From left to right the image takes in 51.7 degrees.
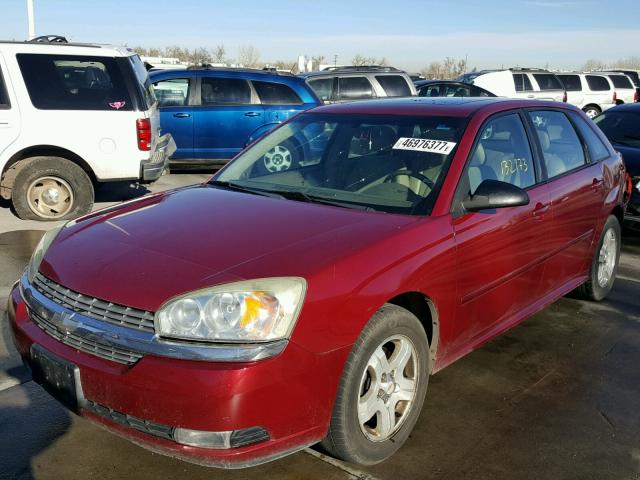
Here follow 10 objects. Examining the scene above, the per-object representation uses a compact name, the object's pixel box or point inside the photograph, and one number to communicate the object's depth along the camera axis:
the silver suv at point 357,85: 13.57
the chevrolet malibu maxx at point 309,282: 2.49
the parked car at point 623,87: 23.97
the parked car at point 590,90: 22.56
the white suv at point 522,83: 21.09
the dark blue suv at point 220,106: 10.55
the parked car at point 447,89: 17.77
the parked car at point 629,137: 7.07
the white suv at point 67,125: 7.20
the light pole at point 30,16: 17.70
